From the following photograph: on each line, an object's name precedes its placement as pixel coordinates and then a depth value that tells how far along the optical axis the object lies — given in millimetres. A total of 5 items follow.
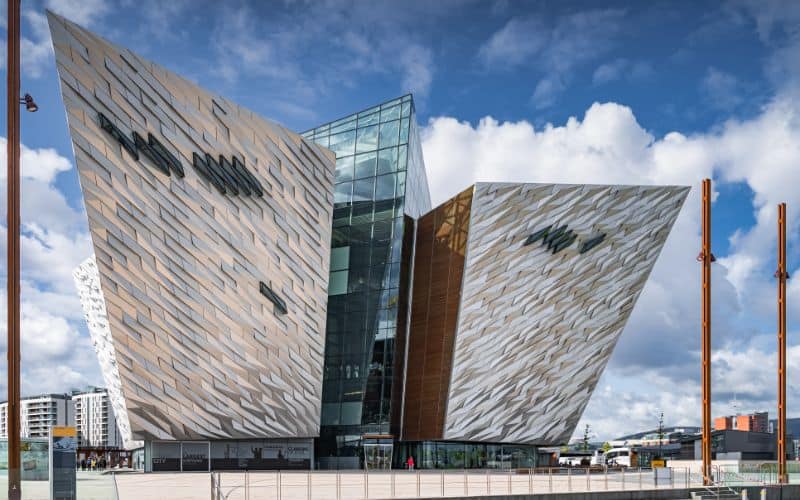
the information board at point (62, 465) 14445
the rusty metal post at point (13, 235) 12555
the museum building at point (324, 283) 29219
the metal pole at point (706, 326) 25500
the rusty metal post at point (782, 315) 28969
